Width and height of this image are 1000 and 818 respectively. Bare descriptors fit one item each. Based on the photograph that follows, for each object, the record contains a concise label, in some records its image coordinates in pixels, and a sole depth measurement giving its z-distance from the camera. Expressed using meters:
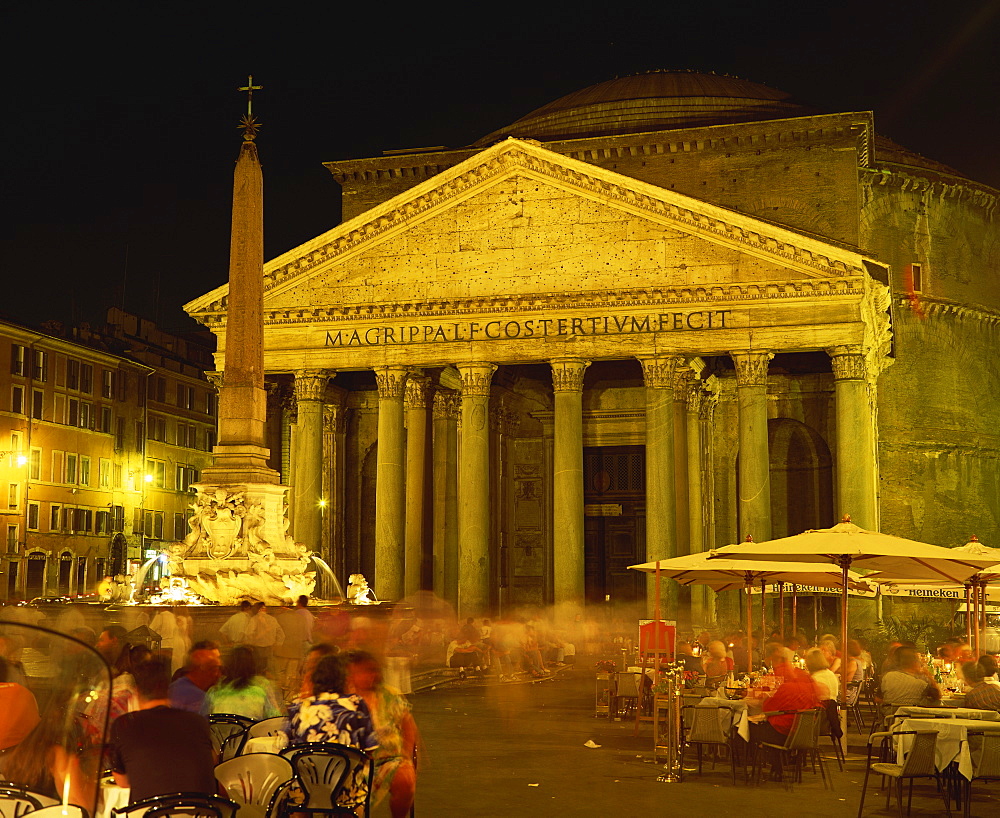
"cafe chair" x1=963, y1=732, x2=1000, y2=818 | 11.45
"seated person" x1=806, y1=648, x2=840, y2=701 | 15.16
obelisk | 20.11
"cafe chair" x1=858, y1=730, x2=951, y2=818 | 11.45
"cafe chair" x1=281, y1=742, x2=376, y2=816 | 8.20
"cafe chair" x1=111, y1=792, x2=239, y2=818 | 6.81
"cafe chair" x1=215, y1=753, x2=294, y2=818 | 8.09
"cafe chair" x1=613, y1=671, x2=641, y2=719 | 18.56
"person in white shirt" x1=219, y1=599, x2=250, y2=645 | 18.17
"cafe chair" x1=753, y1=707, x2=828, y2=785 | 13.21
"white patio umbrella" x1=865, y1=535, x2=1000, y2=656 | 17.42
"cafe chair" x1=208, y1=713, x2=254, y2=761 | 9.35
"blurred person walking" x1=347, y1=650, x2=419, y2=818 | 8.89
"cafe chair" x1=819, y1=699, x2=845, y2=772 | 14.66
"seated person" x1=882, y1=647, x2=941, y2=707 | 14.45
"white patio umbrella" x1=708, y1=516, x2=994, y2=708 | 15.02
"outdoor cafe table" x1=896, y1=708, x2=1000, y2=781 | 11.48
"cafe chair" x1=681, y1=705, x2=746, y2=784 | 13.72
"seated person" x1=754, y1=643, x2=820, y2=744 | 13.46
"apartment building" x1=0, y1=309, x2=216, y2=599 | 52.16
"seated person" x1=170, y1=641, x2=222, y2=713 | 9.64
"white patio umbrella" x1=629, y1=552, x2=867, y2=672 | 17.77
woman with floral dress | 8.68
